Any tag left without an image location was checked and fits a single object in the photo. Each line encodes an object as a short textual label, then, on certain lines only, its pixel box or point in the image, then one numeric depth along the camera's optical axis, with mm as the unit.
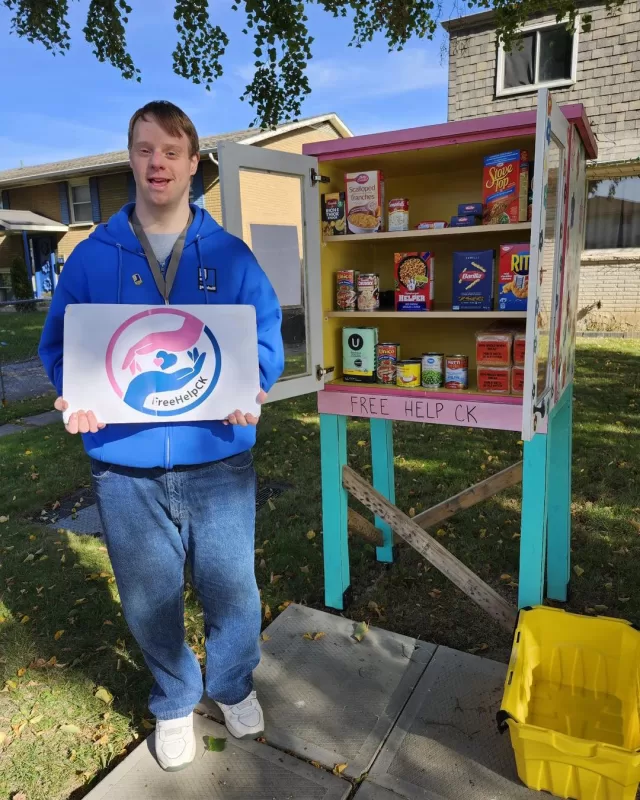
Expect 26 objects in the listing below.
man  1764
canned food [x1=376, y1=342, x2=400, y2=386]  2920
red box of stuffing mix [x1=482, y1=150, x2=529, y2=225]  2400
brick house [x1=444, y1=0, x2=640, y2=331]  10656
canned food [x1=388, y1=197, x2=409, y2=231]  2746
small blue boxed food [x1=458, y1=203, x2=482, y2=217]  2596
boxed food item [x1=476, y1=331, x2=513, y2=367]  2561
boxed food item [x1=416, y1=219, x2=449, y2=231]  2590
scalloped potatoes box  2744
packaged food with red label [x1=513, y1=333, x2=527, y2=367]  2547
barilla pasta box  2646
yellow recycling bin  1821
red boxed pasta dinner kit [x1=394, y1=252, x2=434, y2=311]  2758
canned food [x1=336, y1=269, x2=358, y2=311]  2904
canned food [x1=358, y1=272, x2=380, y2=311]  2869
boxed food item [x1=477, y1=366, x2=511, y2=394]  2594
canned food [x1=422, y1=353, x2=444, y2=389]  2779
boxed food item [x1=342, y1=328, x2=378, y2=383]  2889
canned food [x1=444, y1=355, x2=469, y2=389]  2721
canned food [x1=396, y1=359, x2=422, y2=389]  2849
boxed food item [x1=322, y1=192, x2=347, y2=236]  2799
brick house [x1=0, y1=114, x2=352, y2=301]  16453
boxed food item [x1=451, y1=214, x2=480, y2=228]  2584
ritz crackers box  2447
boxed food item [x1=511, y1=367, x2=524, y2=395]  2551
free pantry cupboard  2178
